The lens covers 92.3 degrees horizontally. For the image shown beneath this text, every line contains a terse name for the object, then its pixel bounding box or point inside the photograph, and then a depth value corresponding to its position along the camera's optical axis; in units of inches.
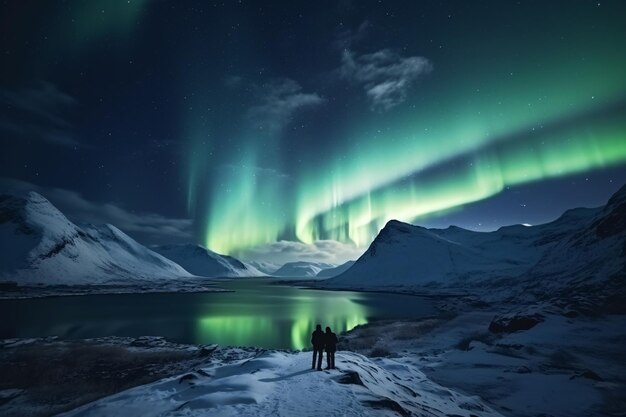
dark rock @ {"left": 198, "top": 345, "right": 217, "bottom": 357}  1266.1
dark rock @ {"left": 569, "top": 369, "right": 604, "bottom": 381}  769.6
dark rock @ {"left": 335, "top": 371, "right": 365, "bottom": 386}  594.5
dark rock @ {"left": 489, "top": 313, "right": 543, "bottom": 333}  1472.7
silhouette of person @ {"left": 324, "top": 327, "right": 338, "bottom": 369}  671.8
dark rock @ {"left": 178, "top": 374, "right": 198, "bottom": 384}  667.1
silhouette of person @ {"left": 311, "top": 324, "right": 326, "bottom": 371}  668.7
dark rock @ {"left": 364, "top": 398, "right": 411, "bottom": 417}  494.6
